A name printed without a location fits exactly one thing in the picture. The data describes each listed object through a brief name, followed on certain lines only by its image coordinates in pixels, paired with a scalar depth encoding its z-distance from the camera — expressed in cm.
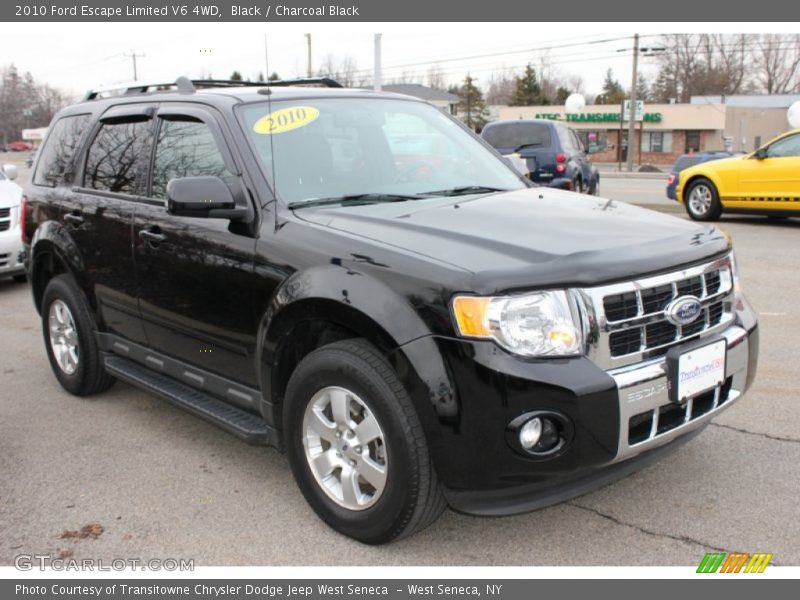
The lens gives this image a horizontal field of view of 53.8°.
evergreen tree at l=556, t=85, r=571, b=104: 8212
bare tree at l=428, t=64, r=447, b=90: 9629
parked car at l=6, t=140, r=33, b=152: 9006
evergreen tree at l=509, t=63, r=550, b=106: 7650
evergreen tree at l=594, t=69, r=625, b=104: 8243
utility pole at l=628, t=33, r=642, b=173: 4522
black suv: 279
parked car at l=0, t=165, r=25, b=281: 890
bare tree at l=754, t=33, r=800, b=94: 8012
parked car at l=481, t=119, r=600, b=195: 1439
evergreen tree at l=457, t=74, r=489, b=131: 7331
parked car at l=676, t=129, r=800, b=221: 1204
